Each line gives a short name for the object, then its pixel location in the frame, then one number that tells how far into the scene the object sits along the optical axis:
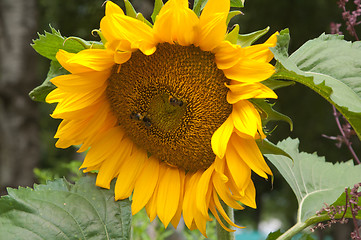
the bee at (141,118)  0.85
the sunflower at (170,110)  0.79
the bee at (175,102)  0.84
